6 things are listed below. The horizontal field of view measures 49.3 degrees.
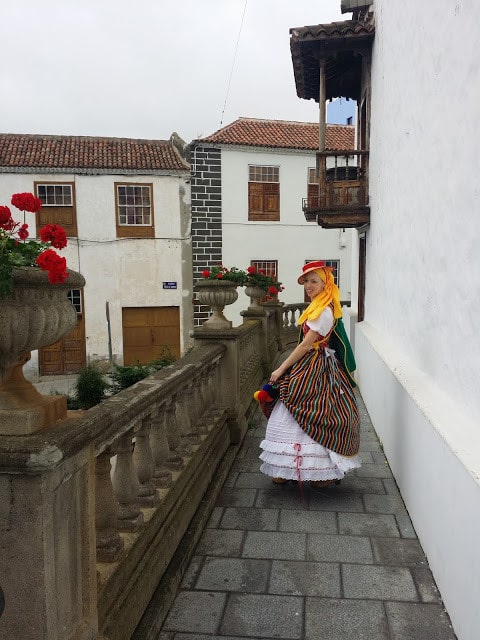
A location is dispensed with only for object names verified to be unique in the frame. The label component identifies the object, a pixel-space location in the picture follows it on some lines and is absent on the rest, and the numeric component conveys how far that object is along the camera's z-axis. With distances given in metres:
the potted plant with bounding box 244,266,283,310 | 9.58
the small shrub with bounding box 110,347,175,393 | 12.46
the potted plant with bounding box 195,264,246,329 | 5.20
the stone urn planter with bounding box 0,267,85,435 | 1.50
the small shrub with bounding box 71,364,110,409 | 12.24
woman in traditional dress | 3.98
